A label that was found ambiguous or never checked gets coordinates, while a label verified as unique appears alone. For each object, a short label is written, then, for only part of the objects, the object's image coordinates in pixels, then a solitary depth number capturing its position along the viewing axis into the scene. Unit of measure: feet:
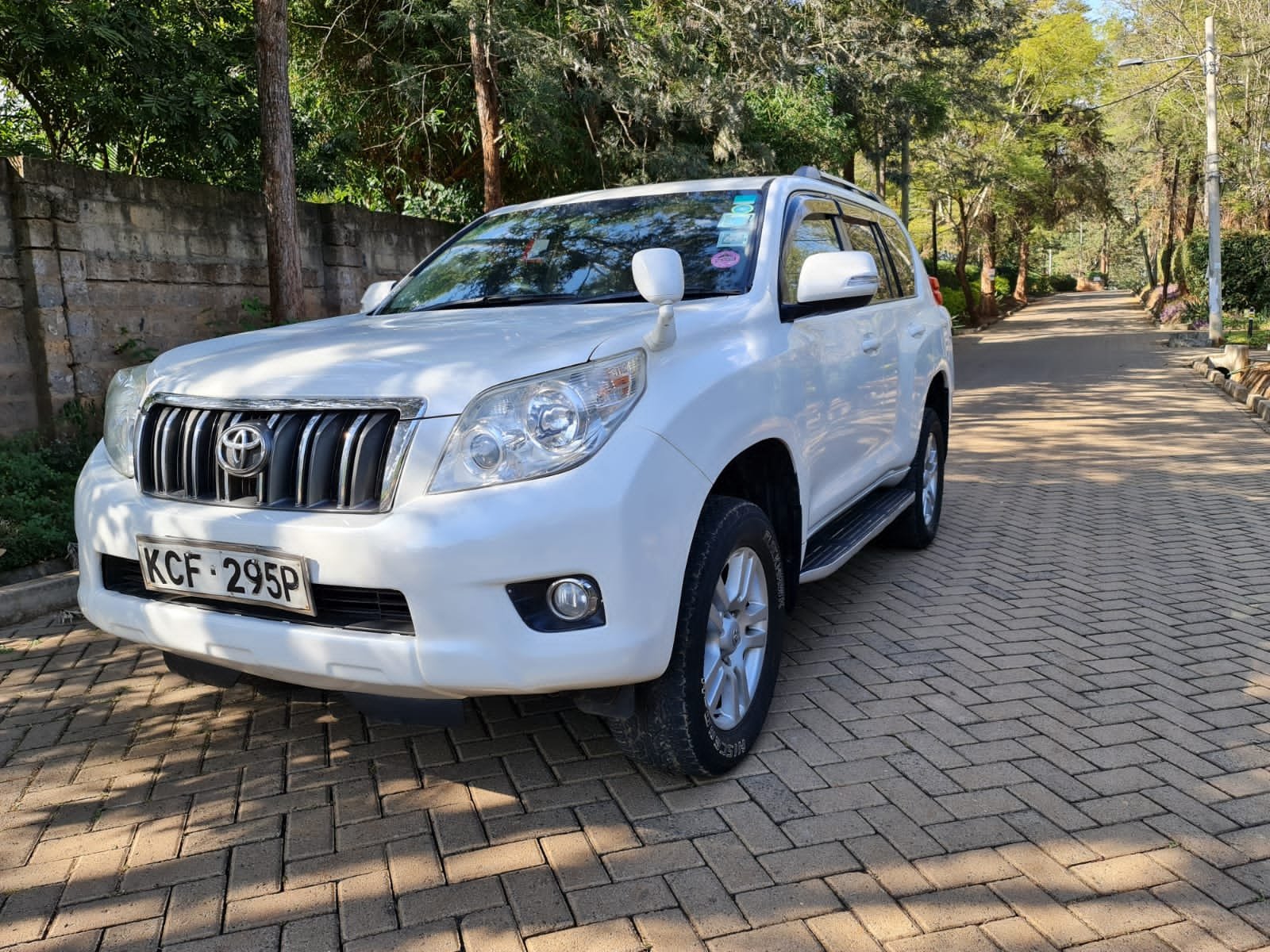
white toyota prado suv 8.52
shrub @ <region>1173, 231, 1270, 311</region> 80.07
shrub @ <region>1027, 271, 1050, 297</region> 215.31
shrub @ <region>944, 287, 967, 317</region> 104.68
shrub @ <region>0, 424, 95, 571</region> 17.92
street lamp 61.77
